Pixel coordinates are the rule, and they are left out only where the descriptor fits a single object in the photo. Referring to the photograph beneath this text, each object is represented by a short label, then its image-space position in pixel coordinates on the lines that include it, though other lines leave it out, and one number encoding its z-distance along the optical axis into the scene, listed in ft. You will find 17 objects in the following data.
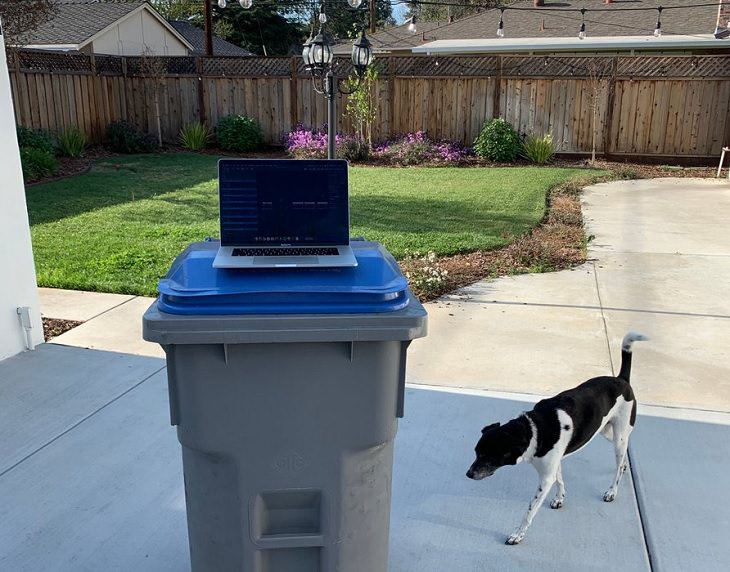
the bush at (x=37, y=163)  38.70
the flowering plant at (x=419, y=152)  48.55
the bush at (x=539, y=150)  48.67
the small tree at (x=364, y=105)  50.24
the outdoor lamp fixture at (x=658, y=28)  57.41
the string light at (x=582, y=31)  57.31
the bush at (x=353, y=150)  49.06
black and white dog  8.52
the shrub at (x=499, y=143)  49.11
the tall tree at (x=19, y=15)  43.30
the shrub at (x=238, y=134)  53.67
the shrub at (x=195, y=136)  54.19
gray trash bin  6.32
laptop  7.36
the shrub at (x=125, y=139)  51.90
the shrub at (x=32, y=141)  40.47
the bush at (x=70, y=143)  46.39
